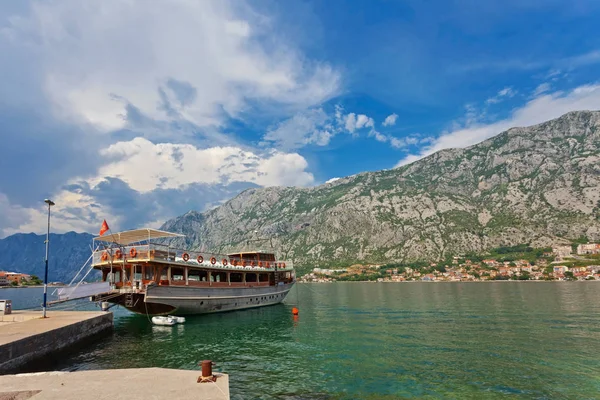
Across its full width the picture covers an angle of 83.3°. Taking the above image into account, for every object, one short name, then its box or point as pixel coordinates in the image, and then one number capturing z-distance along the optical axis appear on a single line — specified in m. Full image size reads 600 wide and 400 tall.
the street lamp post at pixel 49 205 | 25.11
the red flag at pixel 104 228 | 29.94
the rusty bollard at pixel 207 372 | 10.71
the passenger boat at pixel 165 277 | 31.80
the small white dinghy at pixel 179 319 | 31.89
